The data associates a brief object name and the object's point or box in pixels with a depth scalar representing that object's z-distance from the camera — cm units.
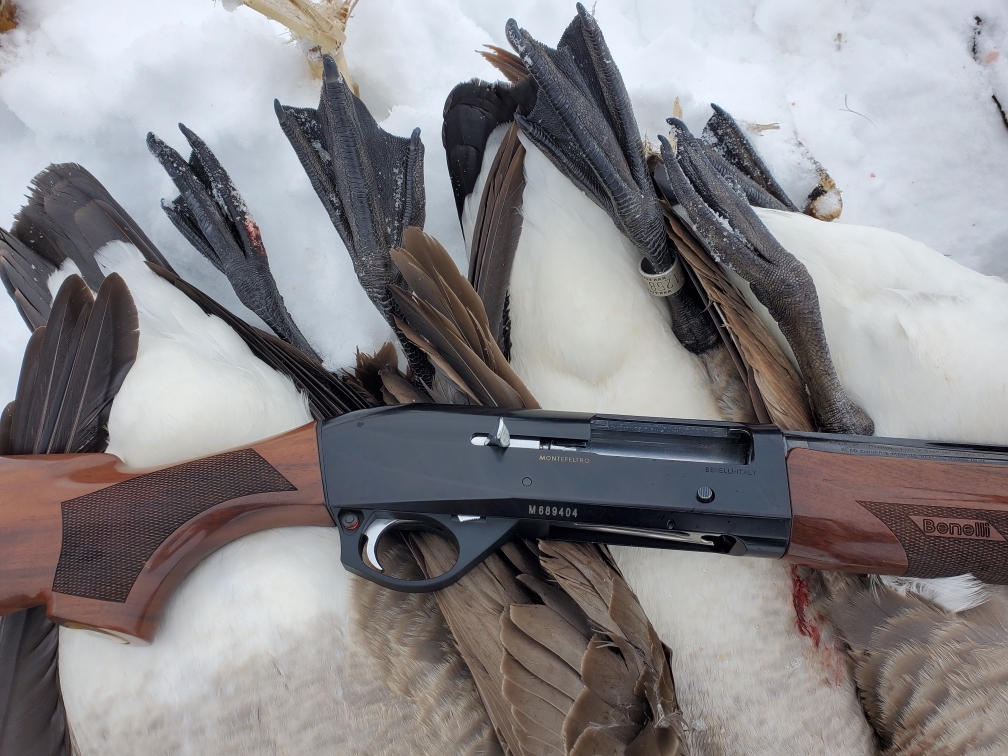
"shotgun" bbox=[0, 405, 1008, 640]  37
